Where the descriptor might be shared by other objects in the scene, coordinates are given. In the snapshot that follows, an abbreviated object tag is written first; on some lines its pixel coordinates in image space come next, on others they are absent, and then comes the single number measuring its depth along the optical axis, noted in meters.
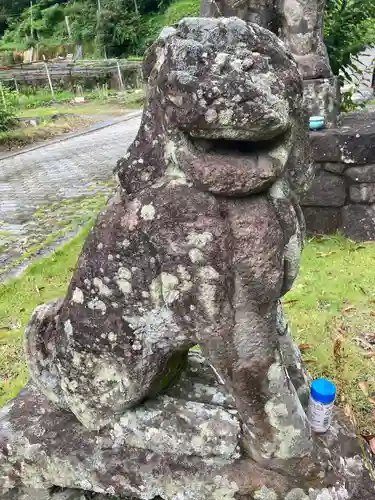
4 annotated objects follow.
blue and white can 1.60
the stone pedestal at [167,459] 1.49
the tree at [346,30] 5.96
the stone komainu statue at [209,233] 1.26
